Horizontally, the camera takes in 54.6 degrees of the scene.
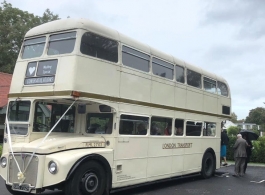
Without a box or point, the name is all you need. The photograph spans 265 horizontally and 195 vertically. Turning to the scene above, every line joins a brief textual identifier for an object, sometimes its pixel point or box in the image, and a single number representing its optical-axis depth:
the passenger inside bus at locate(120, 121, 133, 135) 6.53
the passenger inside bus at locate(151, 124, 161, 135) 7.38
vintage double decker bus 5.53
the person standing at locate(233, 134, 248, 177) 9.72
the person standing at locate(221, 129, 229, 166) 11.15
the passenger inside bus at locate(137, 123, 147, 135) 7.01
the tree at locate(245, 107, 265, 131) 61.10
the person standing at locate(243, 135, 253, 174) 10.22
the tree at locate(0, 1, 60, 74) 23.51
